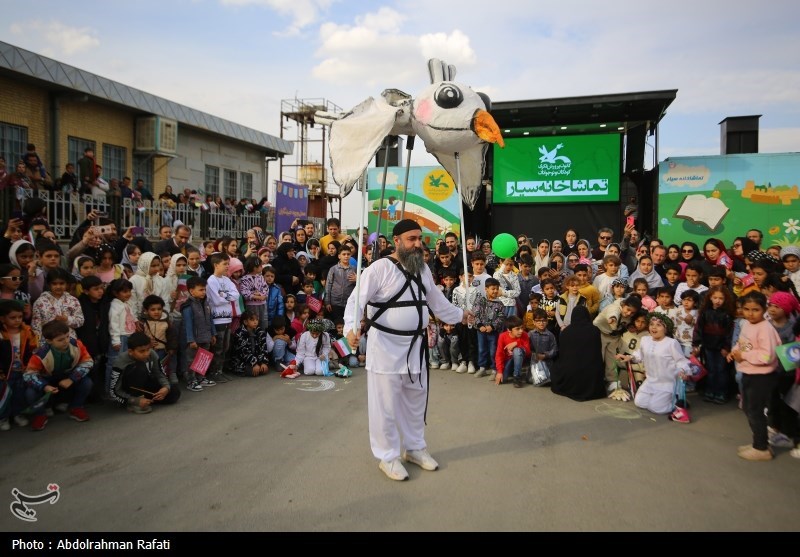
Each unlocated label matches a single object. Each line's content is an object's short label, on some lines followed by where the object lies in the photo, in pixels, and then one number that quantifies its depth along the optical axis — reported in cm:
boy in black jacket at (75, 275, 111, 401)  539
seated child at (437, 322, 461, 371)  737
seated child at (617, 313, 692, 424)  537
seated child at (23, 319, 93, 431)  467
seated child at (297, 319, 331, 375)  708
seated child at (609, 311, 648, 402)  604
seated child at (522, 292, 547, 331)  696
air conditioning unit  1355
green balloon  755
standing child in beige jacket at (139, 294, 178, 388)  574
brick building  1075
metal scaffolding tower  2775
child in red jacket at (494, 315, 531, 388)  655
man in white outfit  391
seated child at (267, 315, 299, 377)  717
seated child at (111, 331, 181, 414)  521
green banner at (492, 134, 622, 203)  1320
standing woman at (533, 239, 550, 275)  836
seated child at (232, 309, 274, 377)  688
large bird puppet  464
